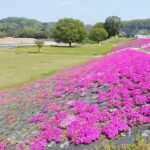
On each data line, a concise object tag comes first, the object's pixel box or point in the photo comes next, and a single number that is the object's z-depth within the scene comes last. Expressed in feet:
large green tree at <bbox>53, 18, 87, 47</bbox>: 264.73
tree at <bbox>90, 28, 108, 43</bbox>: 321.50
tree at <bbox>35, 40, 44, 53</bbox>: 200.22
